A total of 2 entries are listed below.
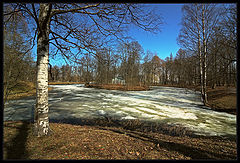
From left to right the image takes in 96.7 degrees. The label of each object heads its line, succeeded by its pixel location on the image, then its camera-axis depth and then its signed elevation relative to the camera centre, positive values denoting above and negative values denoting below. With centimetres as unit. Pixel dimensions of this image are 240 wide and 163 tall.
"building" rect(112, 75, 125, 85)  3518 +18
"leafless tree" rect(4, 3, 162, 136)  236 +78
